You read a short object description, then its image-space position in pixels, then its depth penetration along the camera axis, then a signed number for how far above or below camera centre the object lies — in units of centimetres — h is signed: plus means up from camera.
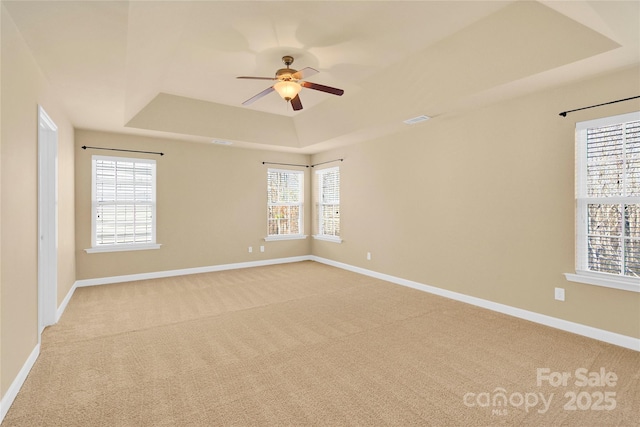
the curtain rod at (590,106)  286 +103
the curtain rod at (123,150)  496 +106
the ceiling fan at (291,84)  318 +137
